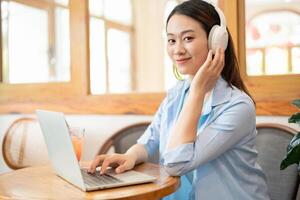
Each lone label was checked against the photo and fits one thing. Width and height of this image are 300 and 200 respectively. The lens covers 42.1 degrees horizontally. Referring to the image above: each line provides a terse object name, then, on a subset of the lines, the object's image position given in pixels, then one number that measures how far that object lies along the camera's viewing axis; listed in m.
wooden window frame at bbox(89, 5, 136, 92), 5.25
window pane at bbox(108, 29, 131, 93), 5.23
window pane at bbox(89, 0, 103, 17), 4.73
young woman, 1.20
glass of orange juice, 1.58
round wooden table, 1.01
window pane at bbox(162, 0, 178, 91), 5.15
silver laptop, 1.03
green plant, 1.32
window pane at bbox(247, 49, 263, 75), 2.09
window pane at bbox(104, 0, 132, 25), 5.52
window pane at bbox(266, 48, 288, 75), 2.10
